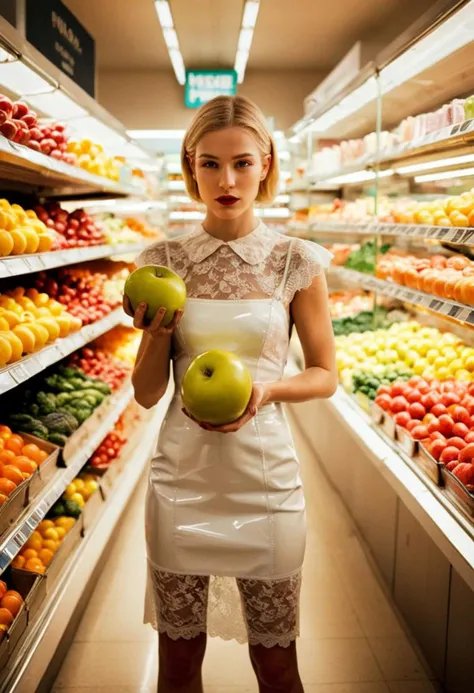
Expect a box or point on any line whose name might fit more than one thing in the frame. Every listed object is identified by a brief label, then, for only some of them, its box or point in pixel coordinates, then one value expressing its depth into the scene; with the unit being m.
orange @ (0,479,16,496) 2.18
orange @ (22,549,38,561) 2.51
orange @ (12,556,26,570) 2.46
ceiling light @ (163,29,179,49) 6.85
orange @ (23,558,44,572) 2.46
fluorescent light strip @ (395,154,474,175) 3.44
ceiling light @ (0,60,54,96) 2.77
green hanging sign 8.89
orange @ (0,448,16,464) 2.38
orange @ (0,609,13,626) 2.02
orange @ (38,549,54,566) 2.55
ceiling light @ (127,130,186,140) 9.61
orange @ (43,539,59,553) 2.64
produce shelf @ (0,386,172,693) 1.99
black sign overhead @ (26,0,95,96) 4.14
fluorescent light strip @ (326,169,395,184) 4.63
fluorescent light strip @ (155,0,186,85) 6.11
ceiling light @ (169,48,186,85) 7.68
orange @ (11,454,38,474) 2.40
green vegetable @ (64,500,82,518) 2.93
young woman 1.67
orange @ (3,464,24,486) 2.28
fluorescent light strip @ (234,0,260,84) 6.06
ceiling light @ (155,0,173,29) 6.01
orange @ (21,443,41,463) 2.58
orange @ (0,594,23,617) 2.10
